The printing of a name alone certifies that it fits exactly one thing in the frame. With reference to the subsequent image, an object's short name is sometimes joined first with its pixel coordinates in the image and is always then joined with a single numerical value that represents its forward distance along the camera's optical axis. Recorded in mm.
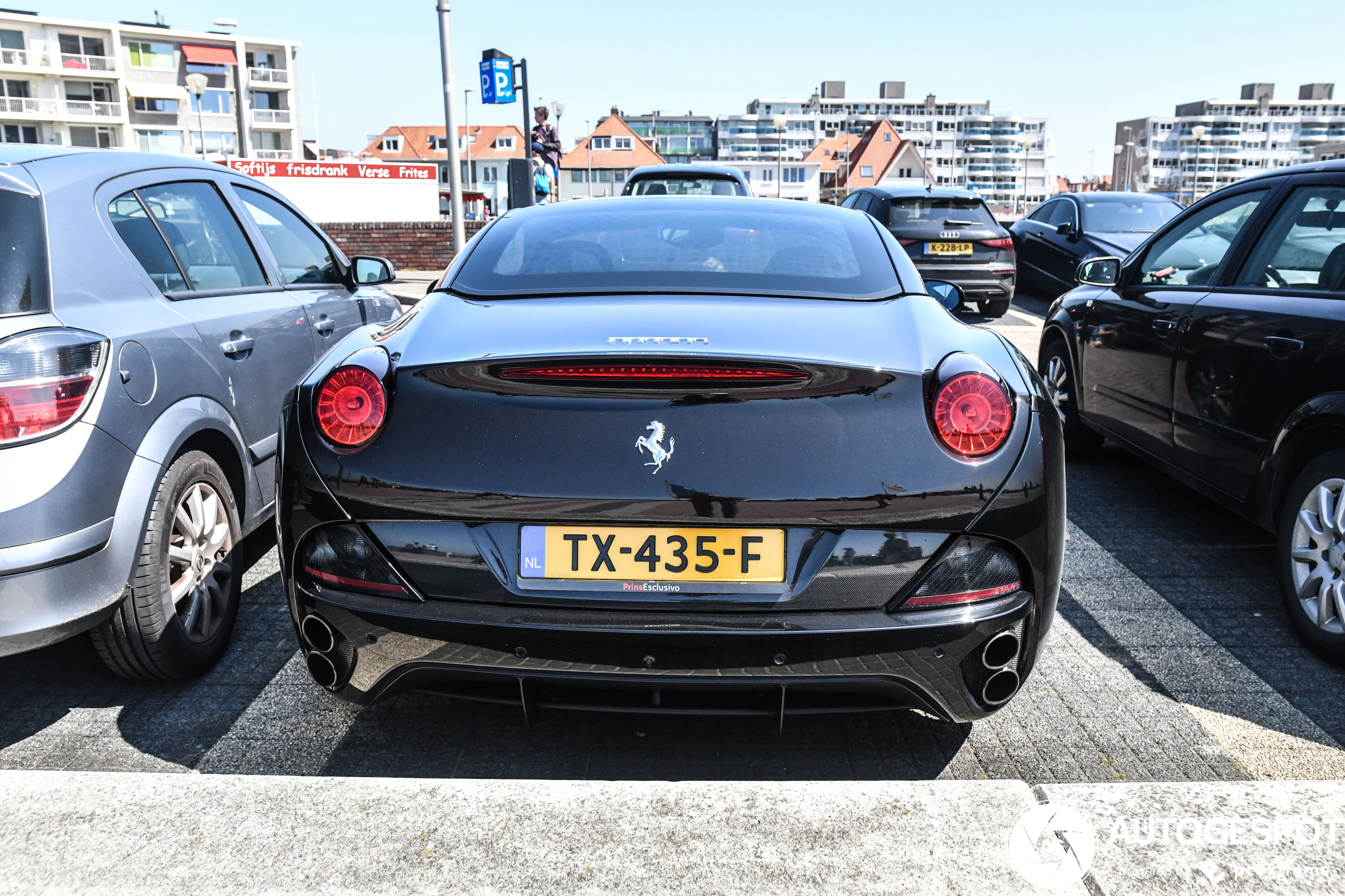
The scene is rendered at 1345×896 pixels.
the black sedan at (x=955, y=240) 12883
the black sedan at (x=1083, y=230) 13227
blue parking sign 18453
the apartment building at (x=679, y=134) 153250
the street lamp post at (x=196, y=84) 29203
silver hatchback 2561
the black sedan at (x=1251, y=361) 3367
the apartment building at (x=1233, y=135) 178250
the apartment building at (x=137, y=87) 74312
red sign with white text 23734
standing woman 17891
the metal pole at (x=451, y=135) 14742
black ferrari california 2199
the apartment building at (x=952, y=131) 177750
